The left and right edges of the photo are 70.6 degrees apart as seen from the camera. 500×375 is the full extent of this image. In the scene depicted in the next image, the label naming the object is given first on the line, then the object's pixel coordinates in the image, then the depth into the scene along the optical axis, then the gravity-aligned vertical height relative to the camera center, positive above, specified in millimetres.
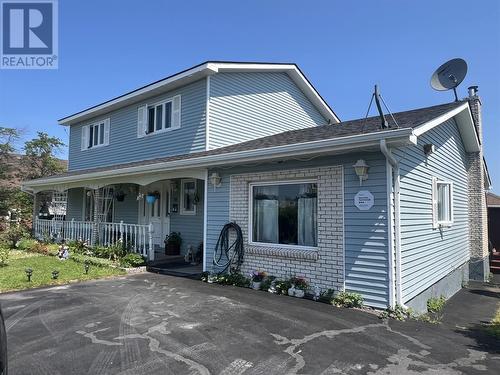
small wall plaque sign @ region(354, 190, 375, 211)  6320 +159
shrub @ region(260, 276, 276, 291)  7623 -1617
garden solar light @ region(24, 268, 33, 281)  8412 -1567
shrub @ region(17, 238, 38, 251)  13838 -1530
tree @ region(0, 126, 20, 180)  23156 +4136
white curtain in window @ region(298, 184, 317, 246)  7258 -204
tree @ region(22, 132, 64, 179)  24922 +3492
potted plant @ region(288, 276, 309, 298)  7035 -1579
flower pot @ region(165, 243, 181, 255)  11773 -1387
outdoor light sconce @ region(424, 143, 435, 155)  7678 +1331
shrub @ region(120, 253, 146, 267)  10406 -1596
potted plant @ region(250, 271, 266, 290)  7789 -1573
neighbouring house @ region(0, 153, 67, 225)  22234 +821
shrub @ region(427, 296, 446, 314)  7254 -2015
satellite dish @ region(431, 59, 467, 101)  9938 +3851
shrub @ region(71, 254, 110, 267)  10502 -1669
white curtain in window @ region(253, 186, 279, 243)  7957 -141
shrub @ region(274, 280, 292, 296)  7281 -1617
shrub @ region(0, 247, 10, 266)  10356 -1516
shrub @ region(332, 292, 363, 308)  6312 -1646
